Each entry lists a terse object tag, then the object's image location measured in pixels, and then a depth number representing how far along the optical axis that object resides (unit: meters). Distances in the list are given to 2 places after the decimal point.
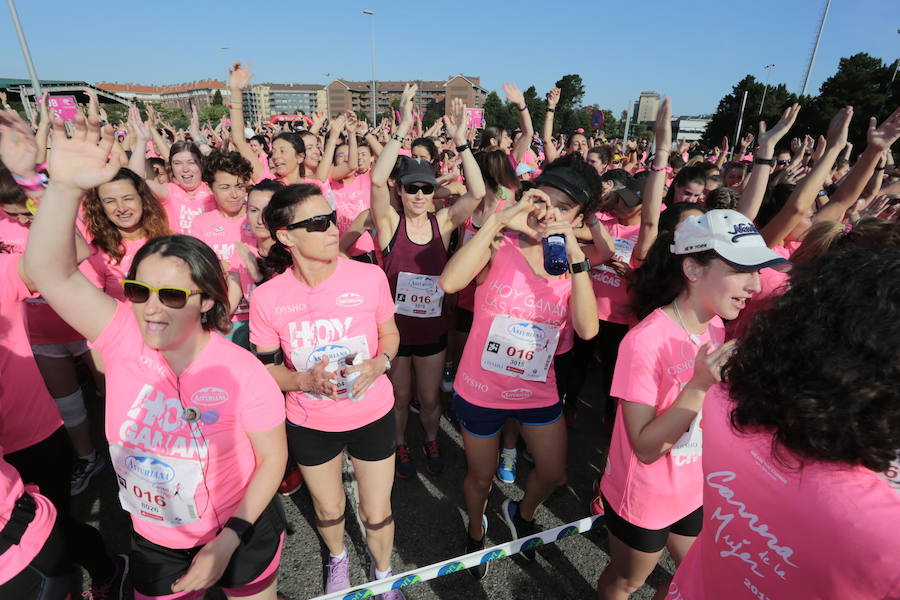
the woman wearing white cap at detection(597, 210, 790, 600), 1.71
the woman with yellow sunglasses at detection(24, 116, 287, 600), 1.62
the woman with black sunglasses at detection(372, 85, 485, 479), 3.22
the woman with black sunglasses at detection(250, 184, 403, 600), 2.17
